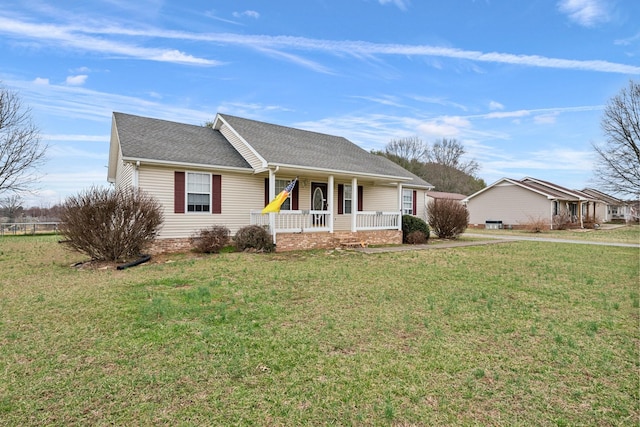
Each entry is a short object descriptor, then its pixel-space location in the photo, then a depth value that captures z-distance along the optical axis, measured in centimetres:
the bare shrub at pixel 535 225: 2664
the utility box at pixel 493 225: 3142
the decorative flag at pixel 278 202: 1188
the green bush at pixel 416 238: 1573
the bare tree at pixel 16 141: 2192
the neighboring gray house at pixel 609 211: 4691
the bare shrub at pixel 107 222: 900
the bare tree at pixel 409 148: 5744
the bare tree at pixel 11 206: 2327
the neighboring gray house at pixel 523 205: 2931
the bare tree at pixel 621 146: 2881
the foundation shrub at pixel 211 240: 1172
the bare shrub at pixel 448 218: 1814
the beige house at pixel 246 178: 1195
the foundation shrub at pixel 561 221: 2848
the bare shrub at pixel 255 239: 1200
